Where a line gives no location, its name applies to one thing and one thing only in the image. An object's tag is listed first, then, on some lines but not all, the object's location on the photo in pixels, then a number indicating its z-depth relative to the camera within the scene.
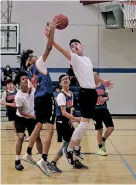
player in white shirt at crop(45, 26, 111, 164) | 7.58
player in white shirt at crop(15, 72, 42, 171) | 8.33
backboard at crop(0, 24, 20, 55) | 18.22
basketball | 7.77
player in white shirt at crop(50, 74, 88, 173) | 8.13
